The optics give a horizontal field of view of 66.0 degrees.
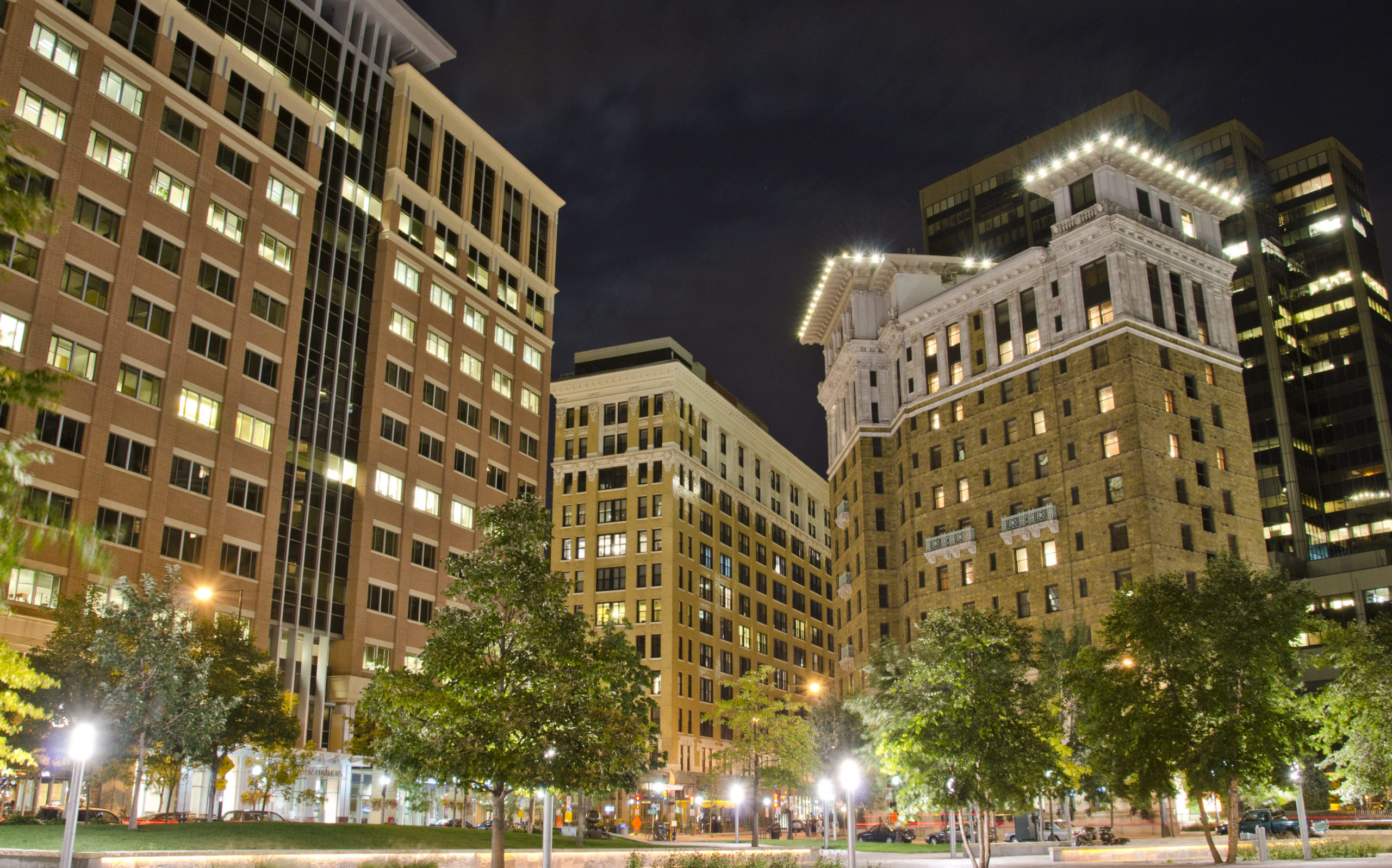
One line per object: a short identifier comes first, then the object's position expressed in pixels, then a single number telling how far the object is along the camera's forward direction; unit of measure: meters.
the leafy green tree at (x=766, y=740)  78.56
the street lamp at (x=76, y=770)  22.48
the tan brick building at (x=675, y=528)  119.94
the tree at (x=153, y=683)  40.81
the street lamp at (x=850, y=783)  31.61
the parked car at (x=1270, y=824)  56.12
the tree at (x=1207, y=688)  35.97
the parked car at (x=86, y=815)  46.16
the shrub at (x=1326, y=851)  40.25
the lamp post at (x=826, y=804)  55.11
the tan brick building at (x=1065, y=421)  85.19
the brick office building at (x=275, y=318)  57.69
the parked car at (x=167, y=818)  47.53
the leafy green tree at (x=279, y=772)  54.62
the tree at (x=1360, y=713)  37.09
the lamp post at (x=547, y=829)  29.33
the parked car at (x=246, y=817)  55.52
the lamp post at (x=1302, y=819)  38.91
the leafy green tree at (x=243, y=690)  48.31
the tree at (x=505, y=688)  31.20
